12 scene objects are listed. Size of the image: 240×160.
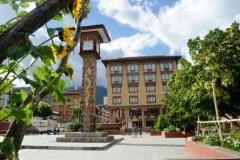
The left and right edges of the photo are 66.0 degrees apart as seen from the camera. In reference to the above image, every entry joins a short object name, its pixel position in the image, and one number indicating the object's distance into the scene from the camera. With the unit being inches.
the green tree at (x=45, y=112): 2096.9
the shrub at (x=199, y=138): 398.1
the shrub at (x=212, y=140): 314.8
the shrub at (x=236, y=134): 287.0
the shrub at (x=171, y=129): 889.9
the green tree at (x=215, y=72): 490.6
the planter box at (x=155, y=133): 1026.7
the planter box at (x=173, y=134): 858.4
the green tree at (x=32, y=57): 35.0
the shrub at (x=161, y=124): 1042.7
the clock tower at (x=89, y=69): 629.3
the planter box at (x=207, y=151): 219.8
